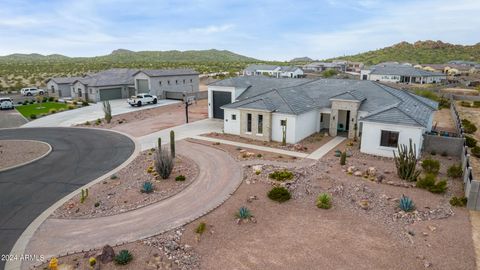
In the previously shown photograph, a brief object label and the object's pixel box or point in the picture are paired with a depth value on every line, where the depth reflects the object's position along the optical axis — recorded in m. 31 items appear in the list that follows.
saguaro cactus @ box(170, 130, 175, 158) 25.41
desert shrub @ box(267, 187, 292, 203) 18.05
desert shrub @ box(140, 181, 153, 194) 19.09
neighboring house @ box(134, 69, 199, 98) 56.33
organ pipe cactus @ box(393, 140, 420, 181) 20.41
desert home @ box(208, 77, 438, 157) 25.41
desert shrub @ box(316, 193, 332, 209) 17.14
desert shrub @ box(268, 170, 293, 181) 20.89
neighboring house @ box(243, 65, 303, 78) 97.06
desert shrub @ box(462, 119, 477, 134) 34.50
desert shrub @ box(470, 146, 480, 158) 26.61
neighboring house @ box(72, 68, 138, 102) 56.59
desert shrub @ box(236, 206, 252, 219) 15.88
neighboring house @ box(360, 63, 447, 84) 83.06
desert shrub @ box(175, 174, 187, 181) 21.02
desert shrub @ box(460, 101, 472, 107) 52.82
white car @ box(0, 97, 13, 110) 50.56
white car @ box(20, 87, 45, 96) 64.86
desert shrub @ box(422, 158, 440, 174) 21.70
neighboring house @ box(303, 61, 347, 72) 123.69
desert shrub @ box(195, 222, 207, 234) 14.50
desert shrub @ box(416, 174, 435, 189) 19.17
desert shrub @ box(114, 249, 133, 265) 12.37
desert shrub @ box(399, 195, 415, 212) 16.53
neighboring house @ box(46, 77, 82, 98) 61.69
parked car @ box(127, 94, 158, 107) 50.25
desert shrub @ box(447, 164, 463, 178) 20.98
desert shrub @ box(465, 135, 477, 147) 28.23
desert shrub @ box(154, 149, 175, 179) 20.92
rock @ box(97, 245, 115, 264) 12.52
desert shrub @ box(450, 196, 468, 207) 17.30
